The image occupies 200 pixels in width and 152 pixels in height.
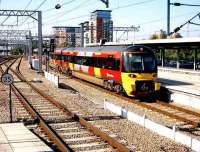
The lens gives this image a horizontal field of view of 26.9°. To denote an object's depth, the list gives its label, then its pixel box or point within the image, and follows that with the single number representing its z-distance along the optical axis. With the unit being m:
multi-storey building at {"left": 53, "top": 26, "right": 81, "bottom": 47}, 173.09
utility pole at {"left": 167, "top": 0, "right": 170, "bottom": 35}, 33.40
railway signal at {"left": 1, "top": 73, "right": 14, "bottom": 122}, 17.11
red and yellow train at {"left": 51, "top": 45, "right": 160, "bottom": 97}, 23.53
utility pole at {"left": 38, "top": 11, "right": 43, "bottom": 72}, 46.84
